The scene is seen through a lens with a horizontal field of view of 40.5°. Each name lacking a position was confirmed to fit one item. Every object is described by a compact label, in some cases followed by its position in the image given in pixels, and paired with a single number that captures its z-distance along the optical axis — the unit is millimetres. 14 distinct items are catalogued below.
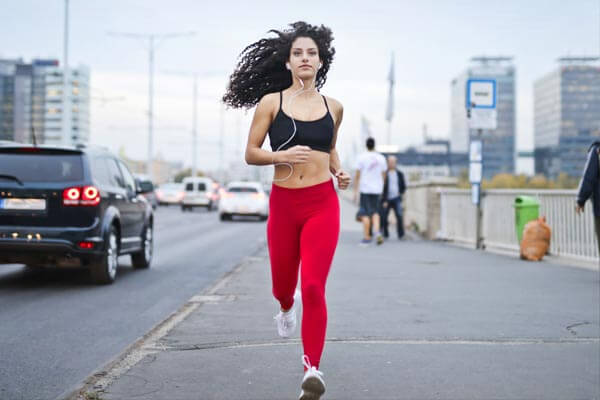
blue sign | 15719
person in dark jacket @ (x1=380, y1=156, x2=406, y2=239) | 18250
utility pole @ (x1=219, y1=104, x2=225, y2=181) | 95288
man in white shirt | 15655
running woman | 4328
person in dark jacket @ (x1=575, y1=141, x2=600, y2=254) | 8951
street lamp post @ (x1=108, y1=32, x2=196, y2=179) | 60762
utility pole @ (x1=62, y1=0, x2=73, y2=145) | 42812
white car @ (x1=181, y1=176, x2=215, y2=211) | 42906
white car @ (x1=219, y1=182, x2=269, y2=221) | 30156
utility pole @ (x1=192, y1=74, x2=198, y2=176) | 78688
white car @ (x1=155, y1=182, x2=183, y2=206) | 52344
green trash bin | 13352
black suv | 9086
